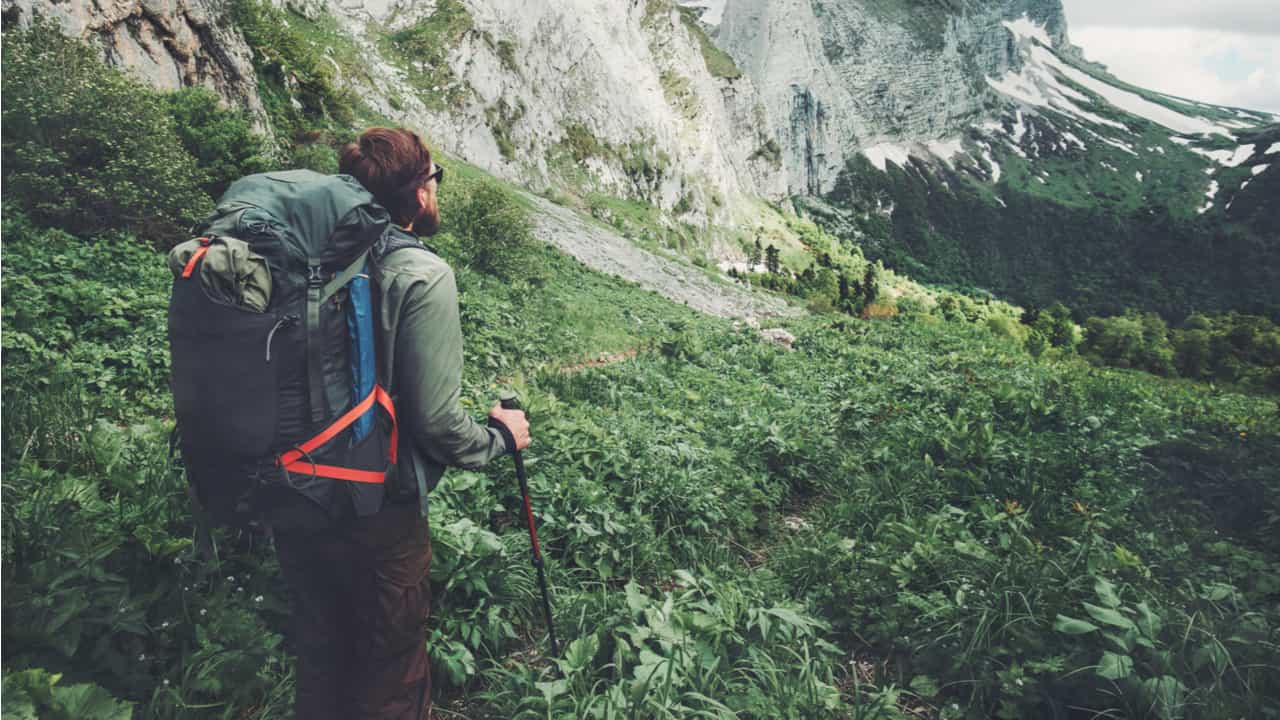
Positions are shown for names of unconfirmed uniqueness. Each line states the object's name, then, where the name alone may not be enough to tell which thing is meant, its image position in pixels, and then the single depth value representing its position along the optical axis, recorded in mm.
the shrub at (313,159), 17500
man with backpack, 1892
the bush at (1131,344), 53312
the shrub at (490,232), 16719
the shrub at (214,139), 11930
